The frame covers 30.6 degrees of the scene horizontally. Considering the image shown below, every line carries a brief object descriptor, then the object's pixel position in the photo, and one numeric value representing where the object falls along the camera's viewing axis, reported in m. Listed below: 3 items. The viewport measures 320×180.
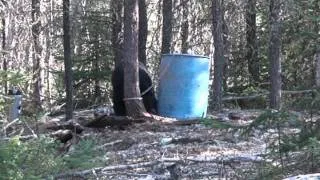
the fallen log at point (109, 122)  10.97
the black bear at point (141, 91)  12.42
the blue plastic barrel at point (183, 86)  12.59
